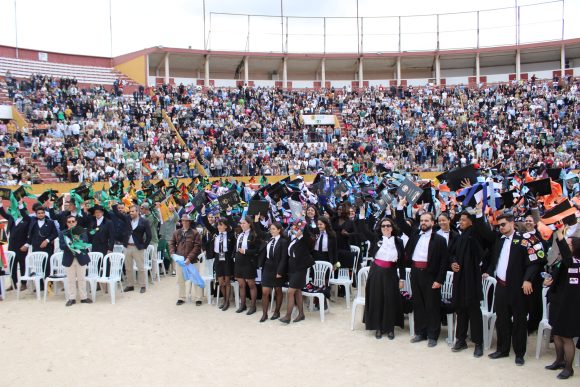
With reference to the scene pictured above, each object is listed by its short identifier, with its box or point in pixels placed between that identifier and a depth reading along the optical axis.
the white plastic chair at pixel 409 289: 7.99
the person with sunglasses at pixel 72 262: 10.05
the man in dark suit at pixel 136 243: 11.09
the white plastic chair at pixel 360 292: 8.37
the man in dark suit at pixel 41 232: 10.90
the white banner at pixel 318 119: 36.62
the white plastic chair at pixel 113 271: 10.12
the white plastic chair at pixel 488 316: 7.26
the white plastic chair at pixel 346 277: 9.52
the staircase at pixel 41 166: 24.31
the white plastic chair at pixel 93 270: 10.30
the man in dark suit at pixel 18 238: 11.13
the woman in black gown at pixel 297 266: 8.69
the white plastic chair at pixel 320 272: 9.17
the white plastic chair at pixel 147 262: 11.37
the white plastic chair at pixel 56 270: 10.33
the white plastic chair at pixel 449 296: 7.57
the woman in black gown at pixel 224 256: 9.54
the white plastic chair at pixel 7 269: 10.52
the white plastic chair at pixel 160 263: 12.62
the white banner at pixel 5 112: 28.16
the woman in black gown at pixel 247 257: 9.23
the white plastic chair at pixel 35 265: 10.60
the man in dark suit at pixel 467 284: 7.10
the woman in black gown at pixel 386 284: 7.84
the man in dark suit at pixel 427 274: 7.47
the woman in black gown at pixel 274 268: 8.84
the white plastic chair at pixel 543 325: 6.78
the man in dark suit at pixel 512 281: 6.64
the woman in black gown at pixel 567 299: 6.06
